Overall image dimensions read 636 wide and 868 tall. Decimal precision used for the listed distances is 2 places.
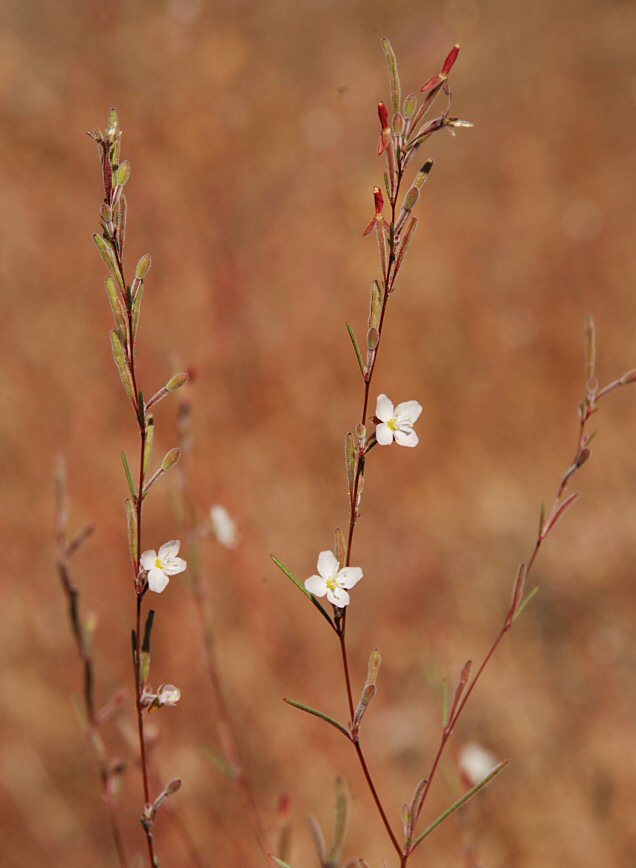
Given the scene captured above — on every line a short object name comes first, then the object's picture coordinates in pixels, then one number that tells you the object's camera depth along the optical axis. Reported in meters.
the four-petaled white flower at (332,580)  0.47
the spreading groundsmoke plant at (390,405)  0.46
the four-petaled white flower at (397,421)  0.47
